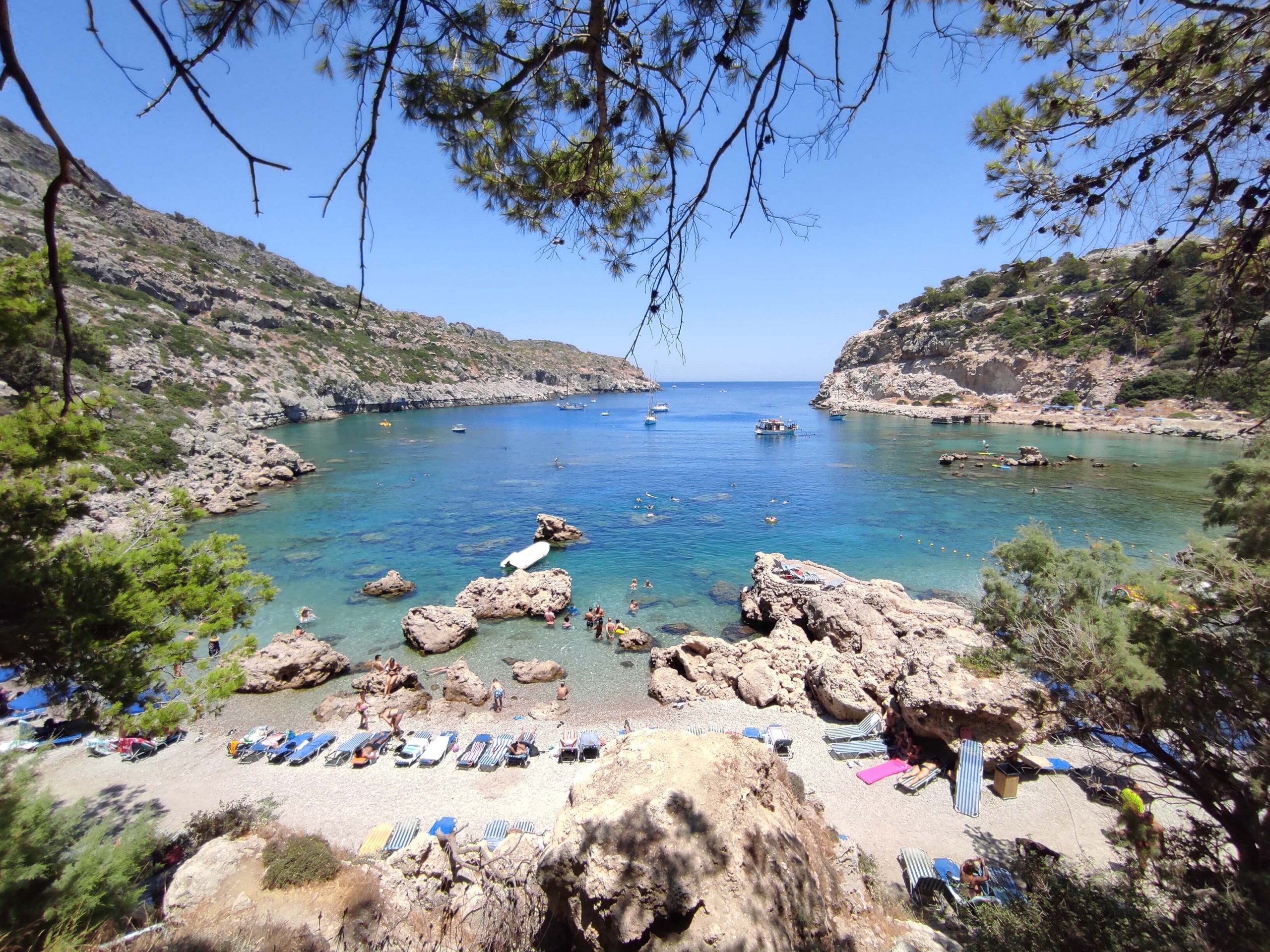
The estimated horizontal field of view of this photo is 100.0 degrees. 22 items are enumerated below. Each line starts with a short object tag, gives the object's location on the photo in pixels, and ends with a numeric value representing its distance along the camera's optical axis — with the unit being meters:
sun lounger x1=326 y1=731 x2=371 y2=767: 11.83
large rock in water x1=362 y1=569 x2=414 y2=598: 21.19
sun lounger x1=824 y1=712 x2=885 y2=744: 12.23
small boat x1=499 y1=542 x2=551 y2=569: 23.73
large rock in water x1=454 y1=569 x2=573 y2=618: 19.41
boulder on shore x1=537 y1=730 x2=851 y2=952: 4.54
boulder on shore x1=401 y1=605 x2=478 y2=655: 17.03
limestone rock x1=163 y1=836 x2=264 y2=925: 6.66
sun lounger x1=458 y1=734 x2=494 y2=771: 11.66
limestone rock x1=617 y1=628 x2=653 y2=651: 17.33
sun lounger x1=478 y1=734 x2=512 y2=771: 11.63
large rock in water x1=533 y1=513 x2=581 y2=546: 27.17
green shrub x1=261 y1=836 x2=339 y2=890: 7.11
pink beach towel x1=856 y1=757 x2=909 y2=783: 10.98
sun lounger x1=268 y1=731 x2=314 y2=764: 11.79
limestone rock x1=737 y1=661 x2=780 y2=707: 13.94
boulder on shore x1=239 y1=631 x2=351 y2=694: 14.67
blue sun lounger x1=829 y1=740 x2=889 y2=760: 11.73
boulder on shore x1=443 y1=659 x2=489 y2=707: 14.45
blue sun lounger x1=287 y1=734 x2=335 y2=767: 11.72
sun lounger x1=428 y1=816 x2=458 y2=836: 9.45
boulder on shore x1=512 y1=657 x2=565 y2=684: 15.49
